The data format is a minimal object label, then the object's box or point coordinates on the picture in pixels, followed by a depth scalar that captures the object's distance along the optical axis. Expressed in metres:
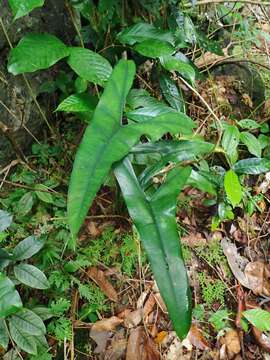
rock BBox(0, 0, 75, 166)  1.39
